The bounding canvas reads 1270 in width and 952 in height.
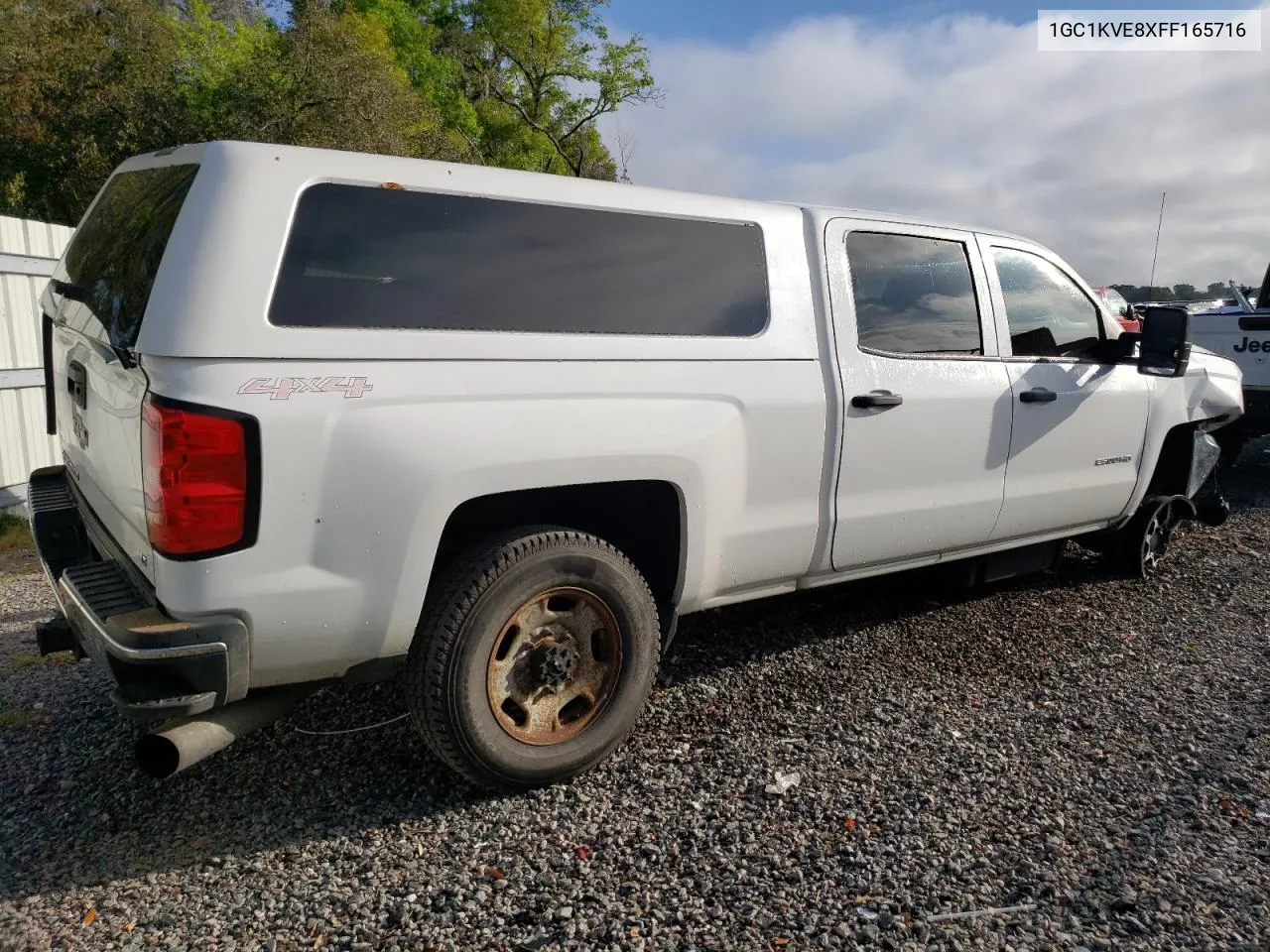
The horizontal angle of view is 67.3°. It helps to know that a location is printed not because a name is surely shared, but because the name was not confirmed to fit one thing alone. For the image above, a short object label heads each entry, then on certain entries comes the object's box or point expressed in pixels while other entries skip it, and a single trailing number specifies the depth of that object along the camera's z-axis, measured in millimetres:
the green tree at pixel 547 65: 39875
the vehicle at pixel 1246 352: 8039
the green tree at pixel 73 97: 16578
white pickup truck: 2492
